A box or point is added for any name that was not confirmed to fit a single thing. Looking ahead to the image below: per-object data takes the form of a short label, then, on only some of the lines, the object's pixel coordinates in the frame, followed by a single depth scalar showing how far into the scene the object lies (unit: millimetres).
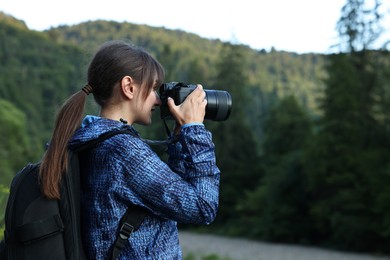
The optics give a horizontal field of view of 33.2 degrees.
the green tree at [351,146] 28506
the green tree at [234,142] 44250
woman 1793
